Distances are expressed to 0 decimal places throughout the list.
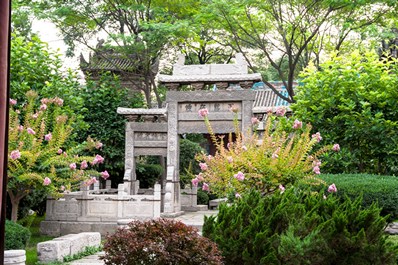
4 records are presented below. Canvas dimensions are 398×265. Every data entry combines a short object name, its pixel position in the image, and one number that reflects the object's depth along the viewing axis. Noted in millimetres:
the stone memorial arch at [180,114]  15938
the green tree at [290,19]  17859
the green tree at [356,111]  12602
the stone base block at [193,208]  18239
